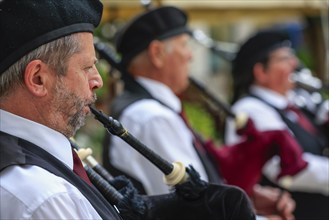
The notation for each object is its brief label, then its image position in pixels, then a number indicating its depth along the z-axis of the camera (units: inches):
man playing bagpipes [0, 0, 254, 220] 117.4
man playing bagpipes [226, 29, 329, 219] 275.4
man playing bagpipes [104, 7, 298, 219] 211.9
